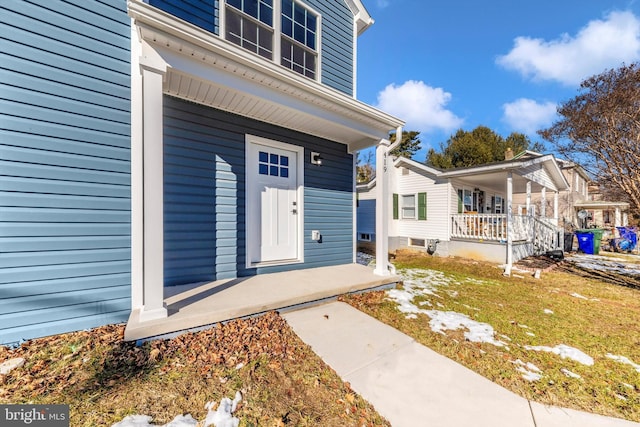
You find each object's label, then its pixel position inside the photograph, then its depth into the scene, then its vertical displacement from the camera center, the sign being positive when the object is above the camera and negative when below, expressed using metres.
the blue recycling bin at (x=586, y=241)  9.27 -1.04
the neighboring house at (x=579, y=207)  14.57 +0.33
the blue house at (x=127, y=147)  2.28 +0.76
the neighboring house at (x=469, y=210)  7.74 +0.15
